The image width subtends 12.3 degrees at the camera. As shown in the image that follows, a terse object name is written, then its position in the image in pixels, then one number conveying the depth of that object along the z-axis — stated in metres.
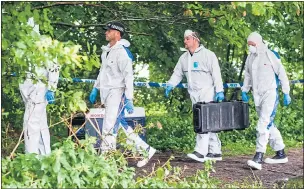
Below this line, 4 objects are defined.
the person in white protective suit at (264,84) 16.14
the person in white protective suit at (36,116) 14.43
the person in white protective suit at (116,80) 15.09
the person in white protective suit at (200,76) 16.57
